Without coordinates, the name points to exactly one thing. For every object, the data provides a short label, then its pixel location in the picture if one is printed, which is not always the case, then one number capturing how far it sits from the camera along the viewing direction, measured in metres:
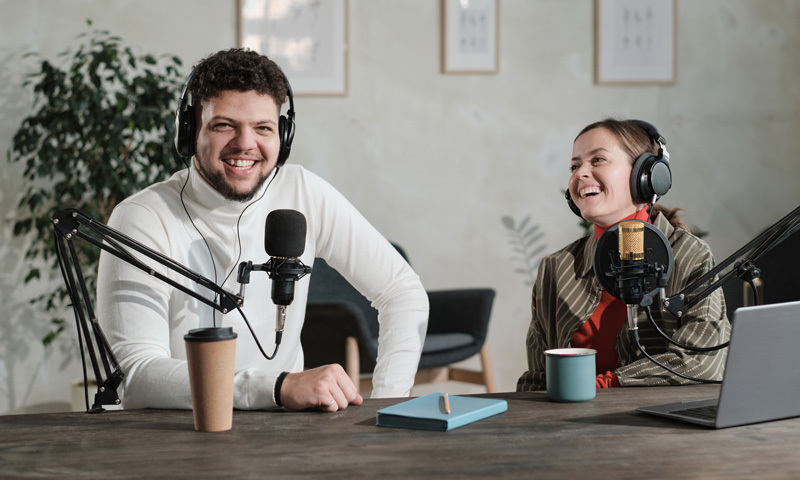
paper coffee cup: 1.19
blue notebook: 1.21
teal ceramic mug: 1.39
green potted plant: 3.53
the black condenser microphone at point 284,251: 1.34
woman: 1.67
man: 1.60
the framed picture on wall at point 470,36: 4.27
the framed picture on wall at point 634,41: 4.36
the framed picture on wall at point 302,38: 4.18
